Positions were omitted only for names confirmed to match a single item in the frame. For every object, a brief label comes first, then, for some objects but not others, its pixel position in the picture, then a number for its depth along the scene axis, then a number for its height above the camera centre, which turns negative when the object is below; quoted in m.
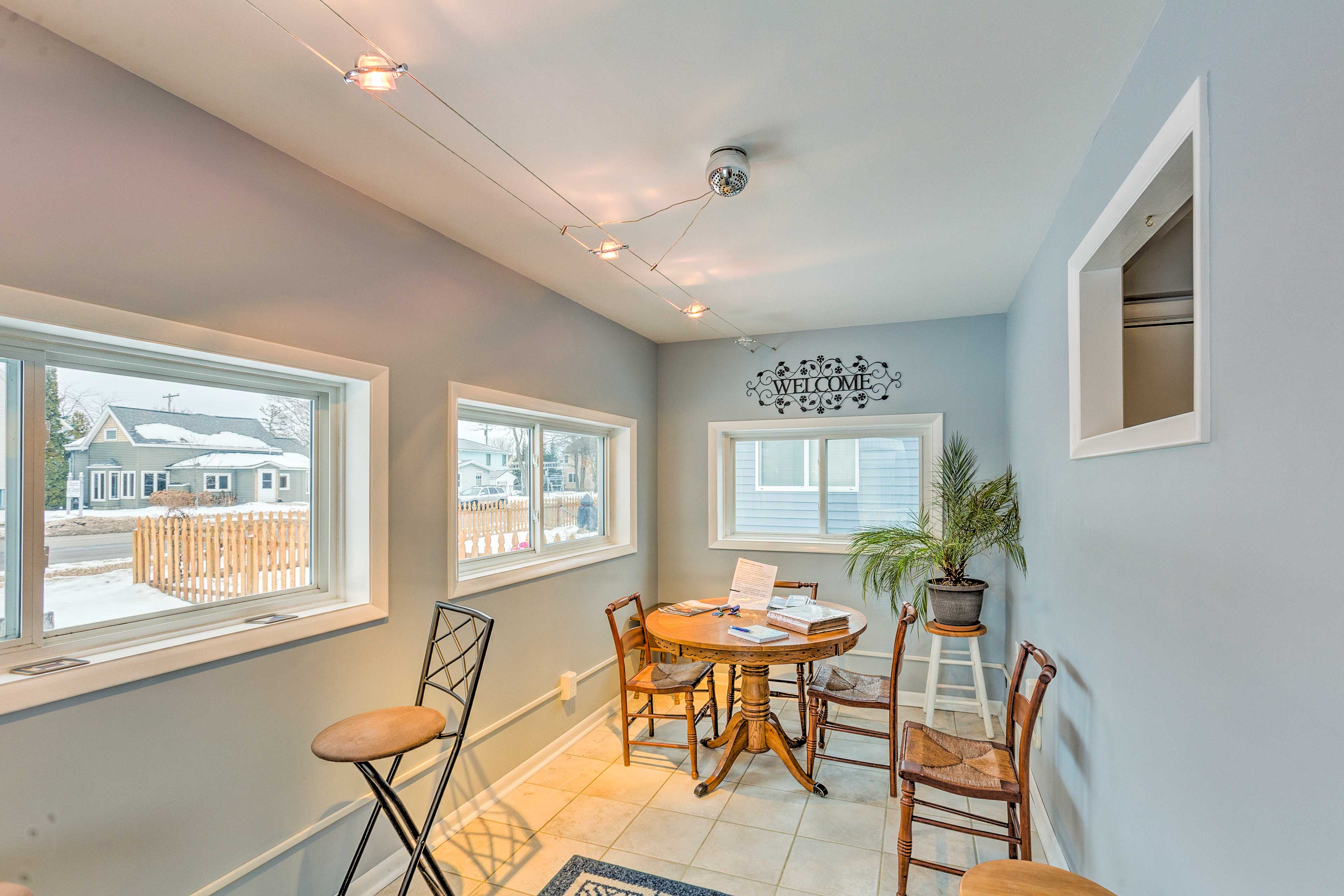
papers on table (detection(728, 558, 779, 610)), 3.47 -0.74
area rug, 2.29 -1.59
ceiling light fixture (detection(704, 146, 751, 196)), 2.02 +0.91
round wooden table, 2.78 -0.90
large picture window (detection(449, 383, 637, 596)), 3.10 -0.21
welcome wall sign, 4.39 +0.48
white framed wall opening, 1.21 +0.47
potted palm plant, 3.54 -0.54
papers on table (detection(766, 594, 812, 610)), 3.44 -0.83
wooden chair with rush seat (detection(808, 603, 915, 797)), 2.88 -1.16
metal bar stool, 1.82 -0.85
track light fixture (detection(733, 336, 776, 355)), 4.38 +0.77
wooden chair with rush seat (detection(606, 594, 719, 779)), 3.18 -1.19
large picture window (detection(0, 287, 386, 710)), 1.56 -0.13
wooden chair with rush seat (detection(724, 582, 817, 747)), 3.53 -1.33
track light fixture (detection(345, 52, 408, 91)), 1.40 +0.85
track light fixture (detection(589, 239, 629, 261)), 2.38 +0.77
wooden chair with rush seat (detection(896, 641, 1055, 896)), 2.04 -1.11
